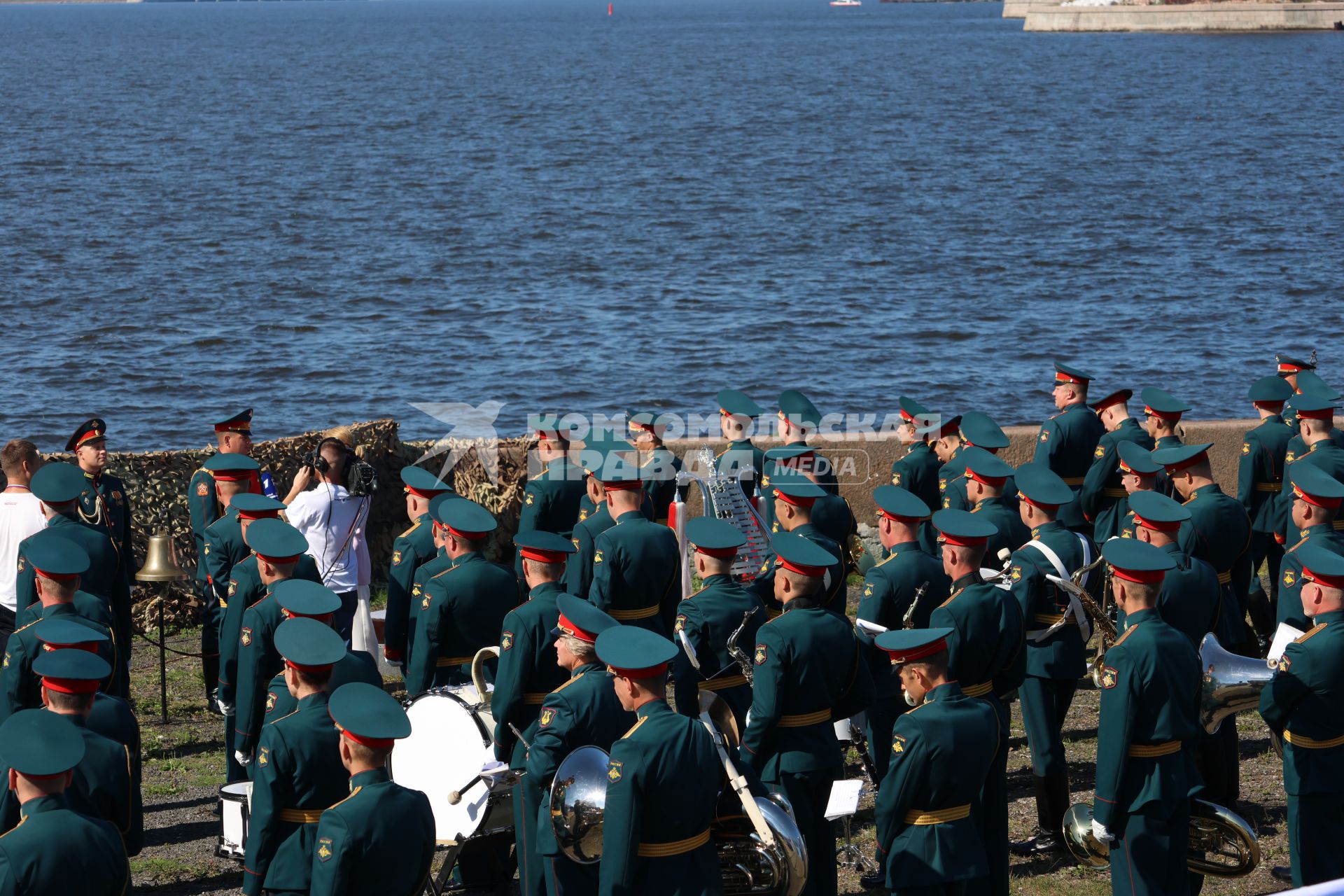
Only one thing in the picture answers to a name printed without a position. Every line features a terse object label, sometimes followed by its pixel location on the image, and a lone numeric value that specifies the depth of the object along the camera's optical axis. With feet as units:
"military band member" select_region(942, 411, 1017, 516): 67.82
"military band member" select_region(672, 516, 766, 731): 50.83
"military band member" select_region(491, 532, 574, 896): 47.37
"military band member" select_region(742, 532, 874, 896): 46.91
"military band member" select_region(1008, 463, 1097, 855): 56.08
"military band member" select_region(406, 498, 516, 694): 52.85
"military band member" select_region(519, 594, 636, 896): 43.21
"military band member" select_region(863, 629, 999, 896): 41.98
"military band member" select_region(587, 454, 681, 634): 56.95
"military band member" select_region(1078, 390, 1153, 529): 71.26
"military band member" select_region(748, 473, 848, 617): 56.95
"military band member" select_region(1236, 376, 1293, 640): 73.77
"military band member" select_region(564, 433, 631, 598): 63.10
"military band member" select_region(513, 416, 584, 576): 70.90
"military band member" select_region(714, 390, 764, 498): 74.79
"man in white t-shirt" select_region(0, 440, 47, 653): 62.08
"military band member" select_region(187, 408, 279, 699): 67.41
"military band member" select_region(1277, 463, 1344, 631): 57.47
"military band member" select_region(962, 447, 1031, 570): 60.70
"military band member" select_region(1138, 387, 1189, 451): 72.28
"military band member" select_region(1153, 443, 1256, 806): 60.23
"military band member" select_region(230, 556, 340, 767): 50.26
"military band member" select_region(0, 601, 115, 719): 48.19
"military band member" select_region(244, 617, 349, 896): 40.91
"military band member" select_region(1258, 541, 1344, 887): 47.14
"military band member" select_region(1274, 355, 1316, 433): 79.77
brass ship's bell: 66.74
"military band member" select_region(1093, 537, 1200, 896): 45.14
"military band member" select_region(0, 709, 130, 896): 33.27
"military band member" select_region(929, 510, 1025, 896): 48.44
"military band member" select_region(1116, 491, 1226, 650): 52.54
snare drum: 46.60
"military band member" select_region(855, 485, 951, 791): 54.03
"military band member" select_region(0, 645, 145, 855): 40.11
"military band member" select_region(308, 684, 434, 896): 36.47
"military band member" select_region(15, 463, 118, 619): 57.77
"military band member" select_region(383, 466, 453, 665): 59.52
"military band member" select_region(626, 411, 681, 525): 70.44
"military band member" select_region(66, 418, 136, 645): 64.28
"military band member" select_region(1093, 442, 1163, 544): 62.23
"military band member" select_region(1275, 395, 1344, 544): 69.62
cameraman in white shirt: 65.98
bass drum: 47.01
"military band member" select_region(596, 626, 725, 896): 38.88
